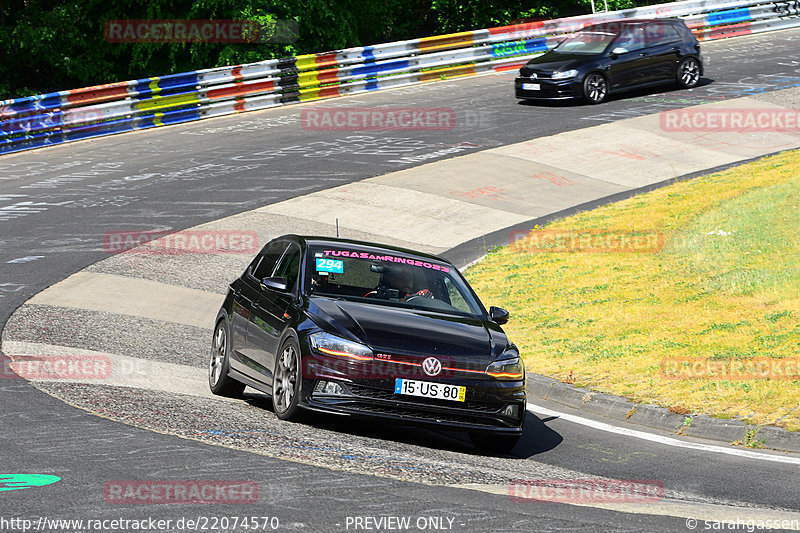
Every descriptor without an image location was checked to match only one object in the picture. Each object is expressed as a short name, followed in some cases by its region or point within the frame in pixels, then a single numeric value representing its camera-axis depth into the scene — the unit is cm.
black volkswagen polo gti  1647
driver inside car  1917
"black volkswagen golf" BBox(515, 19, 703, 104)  5509
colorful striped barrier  4962
